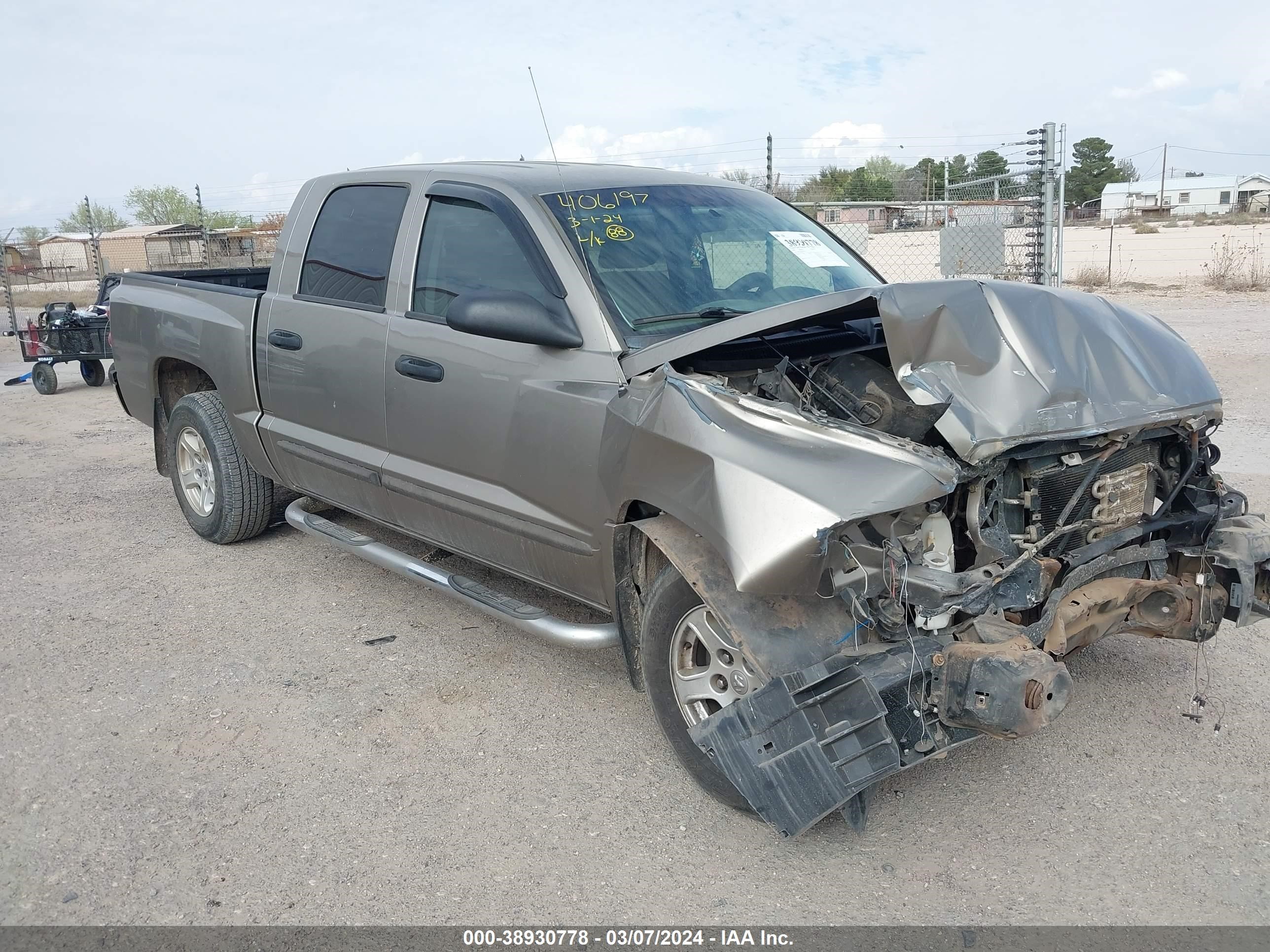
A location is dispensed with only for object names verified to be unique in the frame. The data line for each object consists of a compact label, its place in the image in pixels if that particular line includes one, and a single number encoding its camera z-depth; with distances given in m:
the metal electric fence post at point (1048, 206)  10.77
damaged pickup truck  2.78
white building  69.19
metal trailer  11.47
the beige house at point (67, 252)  45.06
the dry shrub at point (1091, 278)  19.42
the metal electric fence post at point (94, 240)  18.06
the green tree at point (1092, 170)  77.19
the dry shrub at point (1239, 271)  17.42
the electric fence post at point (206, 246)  19.84
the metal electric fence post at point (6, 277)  15.92
